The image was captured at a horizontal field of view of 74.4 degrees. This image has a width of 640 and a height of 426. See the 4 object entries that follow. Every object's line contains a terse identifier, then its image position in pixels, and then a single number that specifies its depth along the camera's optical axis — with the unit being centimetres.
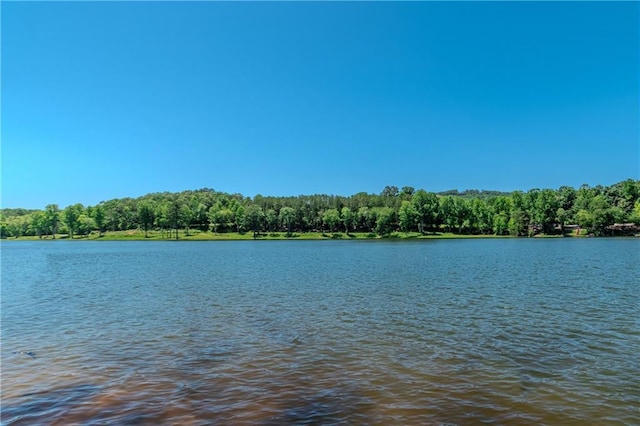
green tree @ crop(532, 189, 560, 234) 18700
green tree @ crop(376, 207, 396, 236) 19388
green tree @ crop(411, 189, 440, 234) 19738
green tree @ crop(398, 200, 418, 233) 19462
